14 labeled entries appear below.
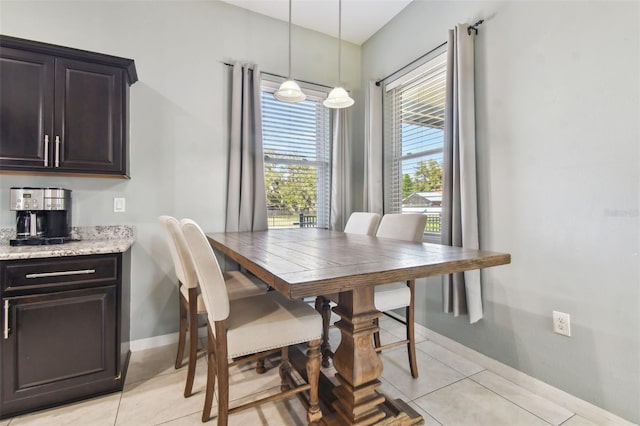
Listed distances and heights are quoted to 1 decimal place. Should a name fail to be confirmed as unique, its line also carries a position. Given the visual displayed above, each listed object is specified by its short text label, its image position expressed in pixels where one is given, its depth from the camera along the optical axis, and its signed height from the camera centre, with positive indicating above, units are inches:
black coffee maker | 71.0 +0.3
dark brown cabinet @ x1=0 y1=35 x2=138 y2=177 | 69.8 +26.4
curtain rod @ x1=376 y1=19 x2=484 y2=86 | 81.7 +53.2
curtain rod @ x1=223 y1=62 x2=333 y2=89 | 104.5 +53.3
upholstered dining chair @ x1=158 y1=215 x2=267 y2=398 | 60.6 -18.3
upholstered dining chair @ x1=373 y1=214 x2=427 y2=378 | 71.6 -18.6
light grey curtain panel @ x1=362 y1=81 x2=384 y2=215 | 117.6 +25.0
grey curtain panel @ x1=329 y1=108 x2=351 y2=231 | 122.7 +18.0
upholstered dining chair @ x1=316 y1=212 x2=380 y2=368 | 78.2 -5.6
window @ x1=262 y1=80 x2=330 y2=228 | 116.6 +22.9
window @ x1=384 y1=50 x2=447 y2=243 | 99.8 +27.1
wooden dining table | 38.9 -8.2
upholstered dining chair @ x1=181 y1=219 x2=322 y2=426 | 46.3 -18.8
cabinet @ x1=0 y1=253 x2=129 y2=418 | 60.7 -24.5
